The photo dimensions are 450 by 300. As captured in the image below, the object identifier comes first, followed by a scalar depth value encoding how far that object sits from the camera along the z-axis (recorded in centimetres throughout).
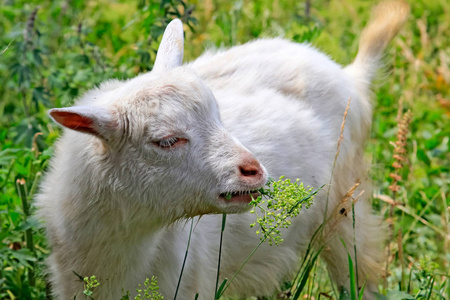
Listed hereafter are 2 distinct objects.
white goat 584
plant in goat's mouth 530
